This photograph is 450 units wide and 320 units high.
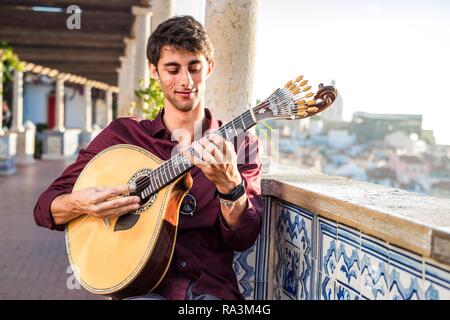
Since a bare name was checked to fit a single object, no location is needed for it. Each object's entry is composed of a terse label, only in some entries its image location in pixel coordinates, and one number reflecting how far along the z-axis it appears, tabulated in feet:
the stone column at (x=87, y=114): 77.70
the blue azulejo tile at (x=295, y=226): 7.41
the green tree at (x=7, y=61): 43.75
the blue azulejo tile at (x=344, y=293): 6.15
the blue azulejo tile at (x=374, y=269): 5.53
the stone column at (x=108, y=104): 89.91
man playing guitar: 6.73
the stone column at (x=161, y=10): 23.44
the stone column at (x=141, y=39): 31.40
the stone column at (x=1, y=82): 43.53
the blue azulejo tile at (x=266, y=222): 8.75
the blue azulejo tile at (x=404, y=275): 5.04
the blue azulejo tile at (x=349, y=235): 6.10
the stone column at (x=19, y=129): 54.57
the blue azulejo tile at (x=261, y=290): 8.75
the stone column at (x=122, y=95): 33.41
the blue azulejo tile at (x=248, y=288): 8.81
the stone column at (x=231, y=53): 10.17
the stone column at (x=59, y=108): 66.54
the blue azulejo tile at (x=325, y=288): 6.73
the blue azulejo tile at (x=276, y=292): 8.42
